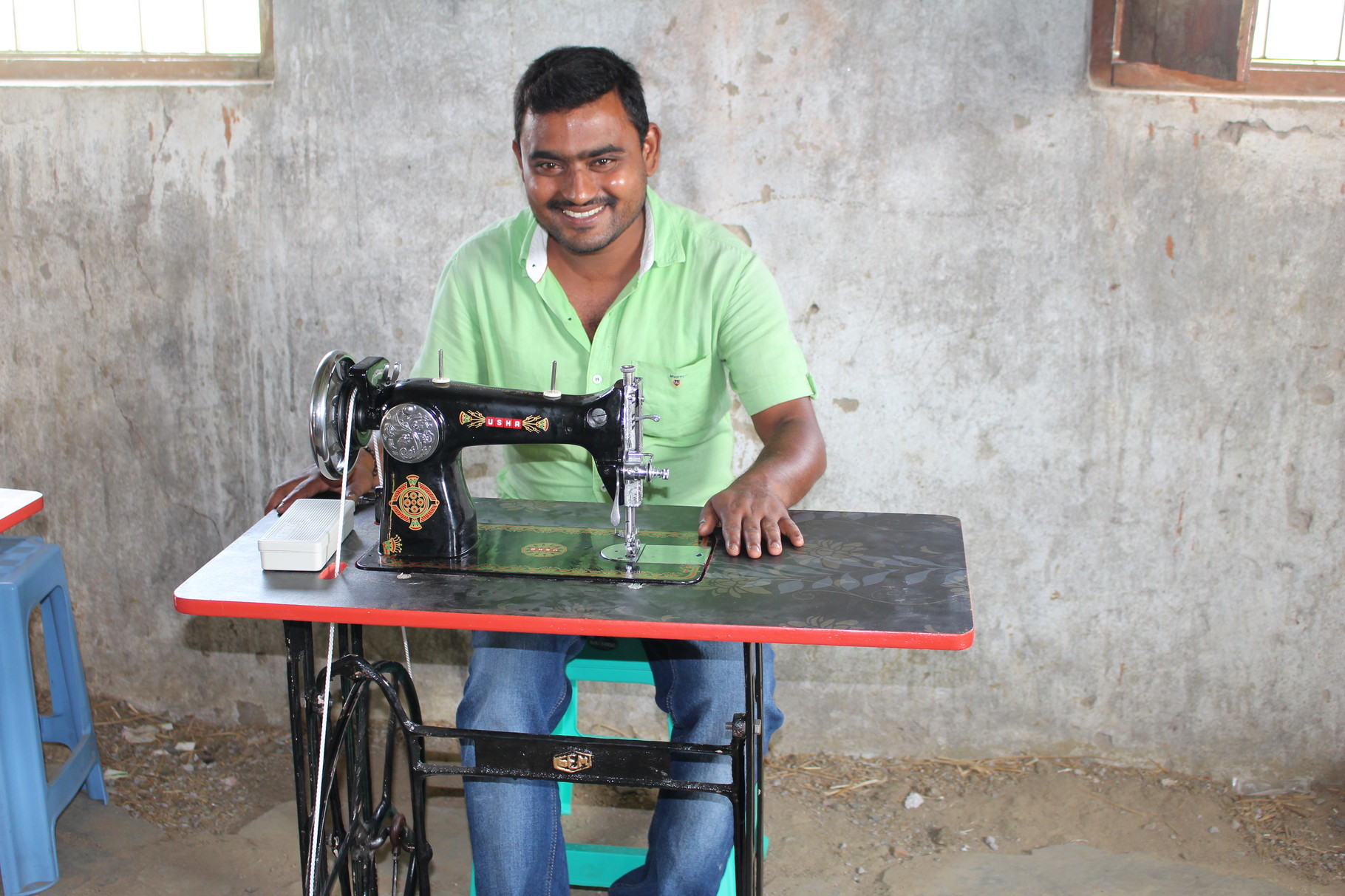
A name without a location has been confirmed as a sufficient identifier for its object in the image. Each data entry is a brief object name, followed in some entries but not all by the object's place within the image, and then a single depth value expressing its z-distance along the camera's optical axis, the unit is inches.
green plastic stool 90.4
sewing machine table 64.0
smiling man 81.0
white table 93.2
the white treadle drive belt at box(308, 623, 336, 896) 74.8
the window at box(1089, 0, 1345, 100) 104.7
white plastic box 70.7
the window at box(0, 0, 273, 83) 117.3
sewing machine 72.8
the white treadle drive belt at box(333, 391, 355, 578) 71.8
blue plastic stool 99.7
